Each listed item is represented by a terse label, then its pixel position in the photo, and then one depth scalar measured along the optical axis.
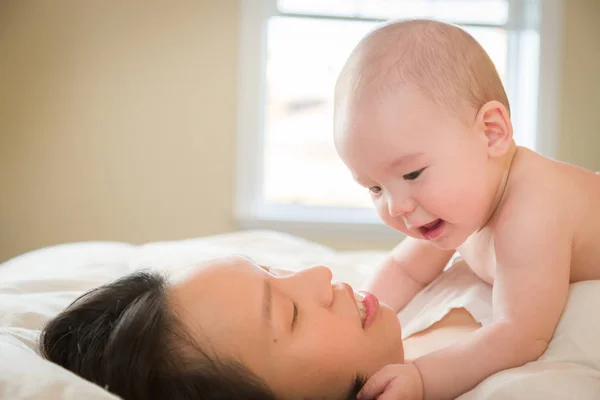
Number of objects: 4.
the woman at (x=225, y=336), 0.78
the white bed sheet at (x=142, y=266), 0.74
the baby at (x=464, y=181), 0.96
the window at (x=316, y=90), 3.58
